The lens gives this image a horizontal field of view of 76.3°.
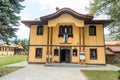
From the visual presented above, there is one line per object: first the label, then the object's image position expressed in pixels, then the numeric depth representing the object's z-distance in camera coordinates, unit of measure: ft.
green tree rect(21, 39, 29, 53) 102.49
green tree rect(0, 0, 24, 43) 19.00
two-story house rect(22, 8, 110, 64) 33.49
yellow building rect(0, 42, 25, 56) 89.39
